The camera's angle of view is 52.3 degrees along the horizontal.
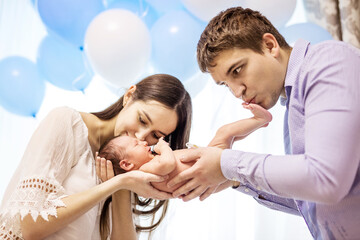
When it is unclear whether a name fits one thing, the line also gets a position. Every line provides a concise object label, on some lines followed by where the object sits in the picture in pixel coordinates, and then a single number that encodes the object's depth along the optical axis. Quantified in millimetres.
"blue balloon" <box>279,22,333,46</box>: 2215
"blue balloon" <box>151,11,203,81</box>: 2162
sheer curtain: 2525
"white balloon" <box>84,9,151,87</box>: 2070
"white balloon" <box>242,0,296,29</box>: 2219
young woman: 1492
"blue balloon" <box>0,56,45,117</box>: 2375
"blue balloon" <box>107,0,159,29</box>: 2471
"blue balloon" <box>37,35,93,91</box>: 2375
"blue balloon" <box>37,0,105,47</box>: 2215
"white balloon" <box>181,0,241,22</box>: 2189
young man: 1151
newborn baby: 1604
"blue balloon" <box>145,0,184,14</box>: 2420
